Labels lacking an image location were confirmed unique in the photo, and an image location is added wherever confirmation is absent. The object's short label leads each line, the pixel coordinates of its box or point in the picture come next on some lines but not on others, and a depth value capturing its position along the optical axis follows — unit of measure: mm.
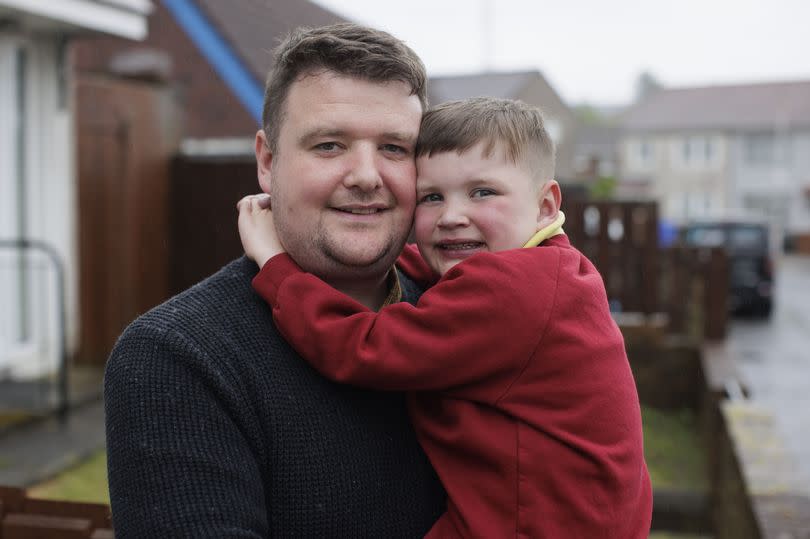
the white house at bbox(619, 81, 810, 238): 42719
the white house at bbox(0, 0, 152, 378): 7172
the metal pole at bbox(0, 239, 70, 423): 6207
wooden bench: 2076
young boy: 1723
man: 1469
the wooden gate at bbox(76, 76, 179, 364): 7766
